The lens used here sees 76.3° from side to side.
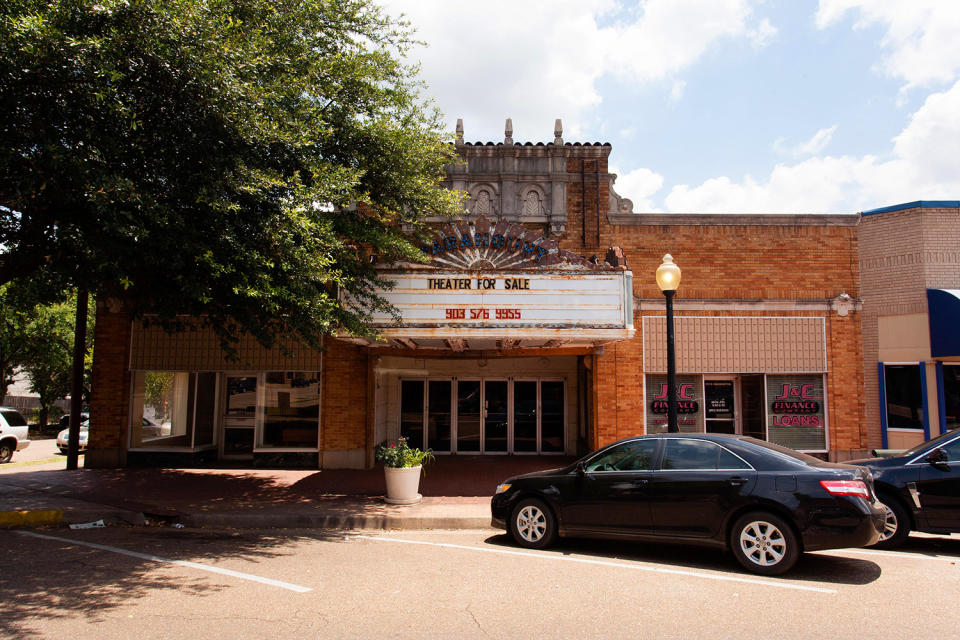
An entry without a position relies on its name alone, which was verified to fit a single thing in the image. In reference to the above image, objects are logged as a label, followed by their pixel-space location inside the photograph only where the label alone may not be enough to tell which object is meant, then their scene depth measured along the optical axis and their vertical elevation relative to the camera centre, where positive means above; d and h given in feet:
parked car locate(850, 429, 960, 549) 24.35 -4.03
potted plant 34.05 -4.83
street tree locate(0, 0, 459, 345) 23.72 +10.11
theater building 45.06 +2.42
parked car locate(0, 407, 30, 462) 58.75 -4.73
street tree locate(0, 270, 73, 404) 33.27 +5.29
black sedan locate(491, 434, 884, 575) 20.07 -4.00
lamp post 31.94 +4.65
